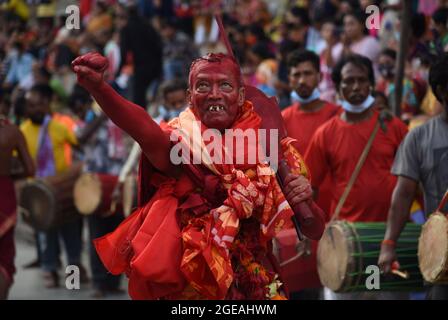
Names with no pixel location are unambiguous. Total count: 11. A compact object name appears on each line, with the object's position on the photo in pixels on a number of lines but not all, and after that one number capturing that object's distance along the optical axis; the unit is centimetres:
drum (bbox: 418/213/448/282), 1299
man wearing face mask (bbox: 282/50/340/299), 1712
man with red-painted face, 1072
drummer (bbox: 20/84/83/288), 2436
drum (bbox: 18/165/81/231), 2328
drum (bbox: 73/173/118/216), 2291
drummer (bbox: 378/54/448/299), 1400
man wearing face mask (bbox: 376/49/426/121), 2016
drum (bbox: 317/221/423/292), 1490
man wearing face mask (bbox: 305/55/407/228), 1645
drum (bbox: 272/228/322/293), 1647
